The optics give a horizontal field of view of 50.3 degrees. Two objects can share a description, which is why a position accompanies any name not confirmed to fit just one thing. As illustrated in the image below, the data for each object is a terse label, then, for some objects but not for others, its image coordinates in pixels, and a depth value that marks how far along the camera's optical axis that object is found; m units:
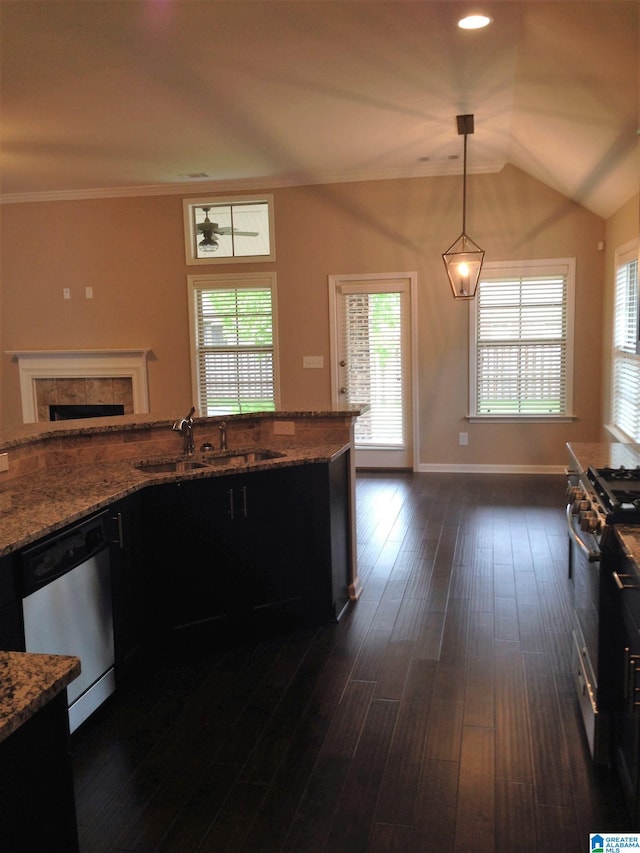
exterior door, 7.09
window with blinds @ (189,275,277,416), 7.29
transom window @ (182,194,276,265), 7.21
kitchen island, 2.90
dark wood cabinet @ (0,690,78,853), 1.15
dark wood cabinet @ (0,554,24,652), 2.09
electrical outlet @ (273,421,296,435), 3.95
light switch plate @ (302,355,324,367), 7.23
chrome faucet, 3.58
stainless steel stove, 2.07
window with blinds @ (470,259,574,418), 6.76
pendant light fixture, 5.13
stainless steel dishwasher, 2.25
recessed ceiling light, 3.34
